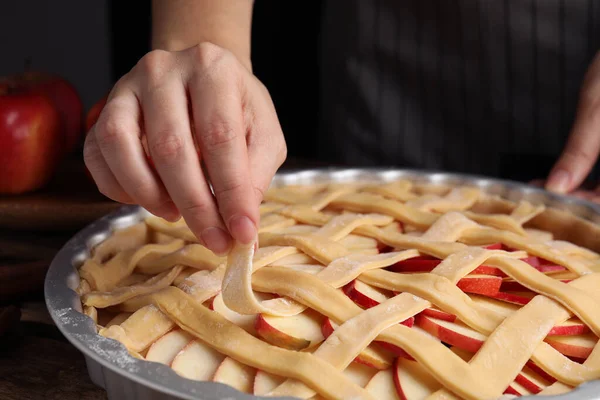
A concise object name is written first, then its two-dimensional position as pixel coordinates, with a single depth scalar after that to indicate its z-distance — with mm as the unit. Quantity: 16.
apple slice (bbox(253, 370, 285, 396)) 409
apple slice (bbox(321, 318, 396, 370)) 423
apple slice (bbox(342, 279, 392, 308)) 462
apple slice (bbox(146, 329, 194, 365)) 433
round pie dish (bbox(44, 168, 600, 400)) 378
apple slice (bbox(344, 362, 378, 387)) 423
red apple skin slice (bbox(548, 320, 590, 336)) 447
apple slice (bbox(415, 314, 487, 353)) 433
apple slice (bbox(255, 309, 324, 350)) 434
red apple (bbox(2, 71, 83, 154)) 765
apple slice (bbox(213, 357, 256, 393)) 416
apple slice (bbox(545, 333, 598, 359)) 444
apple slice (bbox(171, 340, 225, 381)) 421
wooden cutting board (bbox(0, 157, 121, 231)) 652
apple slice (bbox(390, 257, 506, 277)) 492
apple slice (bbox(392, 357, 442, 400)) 411
